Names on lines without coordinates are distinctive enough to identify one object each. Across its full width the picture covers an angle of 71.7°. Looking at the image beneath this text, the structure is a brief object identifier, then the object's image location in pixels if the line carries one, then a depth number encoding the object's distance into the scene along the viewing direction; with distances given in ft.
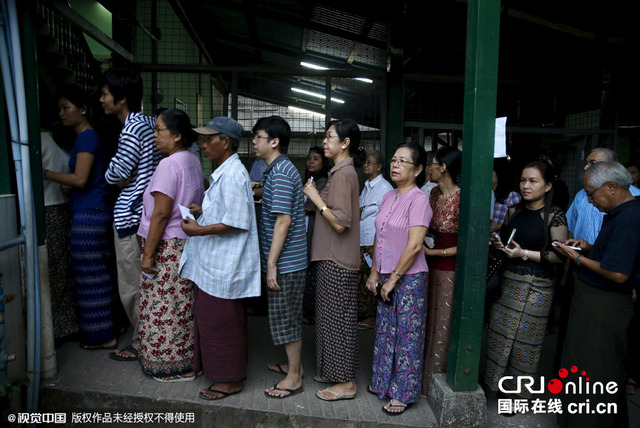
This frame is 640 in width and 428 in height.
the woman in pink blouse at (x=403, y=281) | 9.06
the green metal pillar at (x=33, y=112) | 9.37
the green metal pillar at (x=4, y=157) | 9.35
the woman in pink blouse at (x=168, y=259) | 9.49
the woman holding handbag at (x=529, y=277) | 9.56
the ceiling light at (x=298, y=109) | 29.52
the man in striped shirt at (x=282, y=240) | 9.31
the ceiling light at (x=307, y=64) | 29.18
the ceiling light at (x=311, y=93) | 27.86
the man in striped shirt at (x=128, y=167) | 10.32
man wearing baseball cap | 9.02
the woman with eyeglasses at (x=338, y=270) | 9.56
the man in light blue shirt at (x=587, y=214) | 10.89
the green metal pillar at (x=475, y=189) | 8.52
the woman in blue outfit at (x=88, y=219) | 10.83
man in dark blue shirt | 8.20
